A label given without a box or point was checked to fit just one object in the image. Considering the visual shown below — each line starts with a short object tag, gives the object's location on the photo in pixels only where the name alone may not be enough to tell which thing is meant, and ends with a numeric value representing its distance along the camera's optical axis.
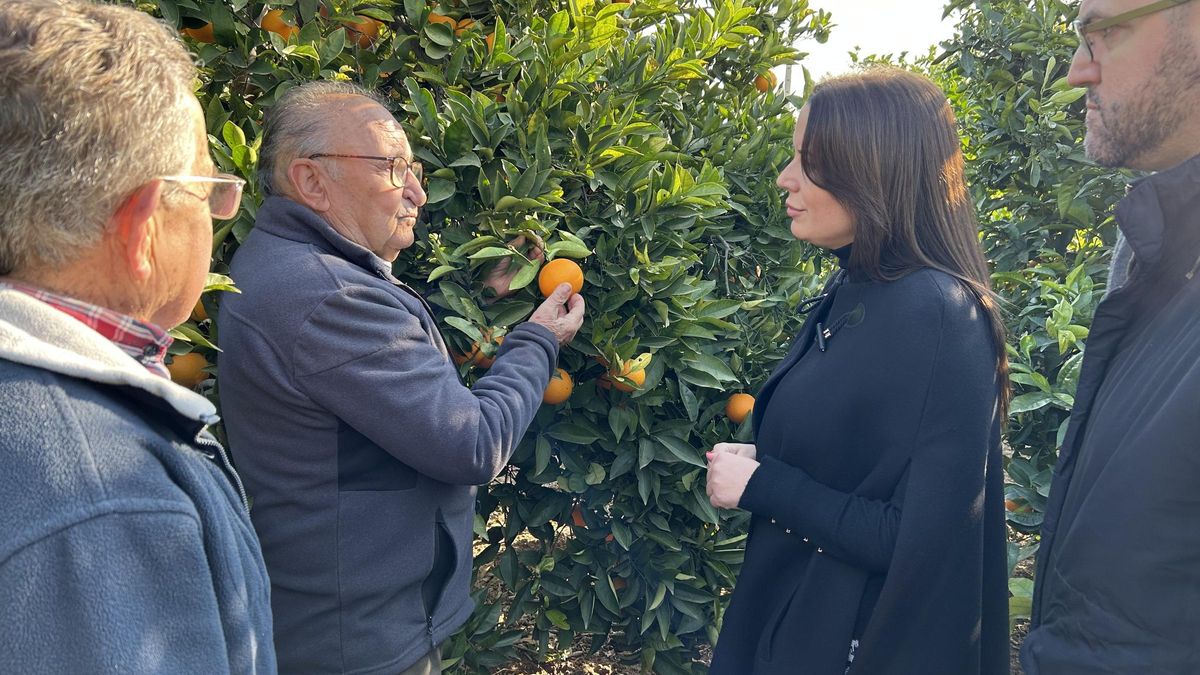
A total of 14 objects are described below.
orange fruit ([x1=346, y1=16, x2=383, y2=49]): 2.21
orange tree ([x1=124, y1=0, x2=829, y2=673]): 2.01
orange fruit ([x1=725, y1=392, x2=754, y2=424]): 2.33
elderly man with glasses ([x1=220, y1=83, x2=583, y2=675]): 1.53
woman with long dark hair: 1.58
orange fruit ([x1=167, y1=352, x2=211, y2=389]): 1.75
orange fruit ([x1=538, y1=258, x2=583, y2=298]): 1.99
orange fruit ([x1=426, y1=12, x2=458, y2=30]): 2.21
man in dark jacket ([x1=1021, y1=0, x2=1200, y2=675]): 1.11
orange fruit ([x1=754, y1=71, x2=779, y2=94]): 2.97
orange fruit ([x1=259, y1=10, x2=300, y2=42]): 2.04
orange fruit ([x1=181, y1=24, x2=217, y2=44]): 1.95
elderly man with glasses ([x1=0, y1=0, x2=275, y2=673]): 0.80
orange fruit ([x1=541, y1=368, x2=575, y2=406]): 2.09
